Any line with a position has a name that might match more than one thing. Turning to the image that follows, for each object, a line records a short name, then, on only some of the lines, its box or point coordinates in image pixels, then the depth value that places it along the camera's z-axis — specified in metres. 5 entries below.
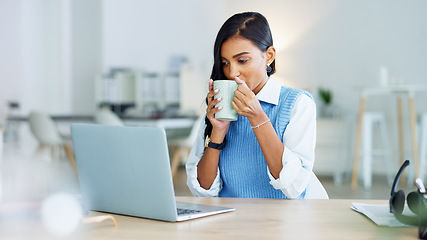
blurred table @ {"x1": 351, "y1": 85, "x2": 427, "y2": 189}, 4.60
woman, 1.20
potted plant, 5.62
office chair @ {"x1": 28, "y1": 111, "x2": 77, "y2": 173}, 5.09
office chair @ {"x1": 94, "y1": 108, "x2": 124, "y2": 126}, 4.53
